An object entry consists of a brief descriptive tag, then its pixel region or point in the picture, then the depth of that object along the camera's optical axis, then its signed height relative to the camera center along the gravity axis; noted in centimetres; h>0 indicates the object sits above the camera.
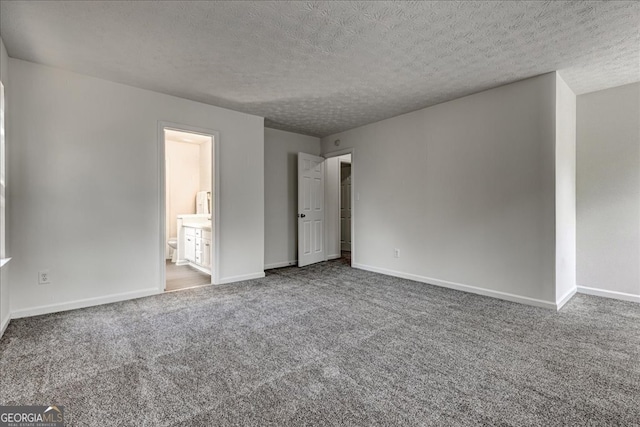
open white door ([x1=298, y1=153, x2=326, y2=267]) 552 +6
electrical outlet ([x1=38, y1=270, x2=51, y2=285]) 302 -64
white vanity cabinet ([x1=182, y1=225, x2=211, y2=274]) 493 -61
